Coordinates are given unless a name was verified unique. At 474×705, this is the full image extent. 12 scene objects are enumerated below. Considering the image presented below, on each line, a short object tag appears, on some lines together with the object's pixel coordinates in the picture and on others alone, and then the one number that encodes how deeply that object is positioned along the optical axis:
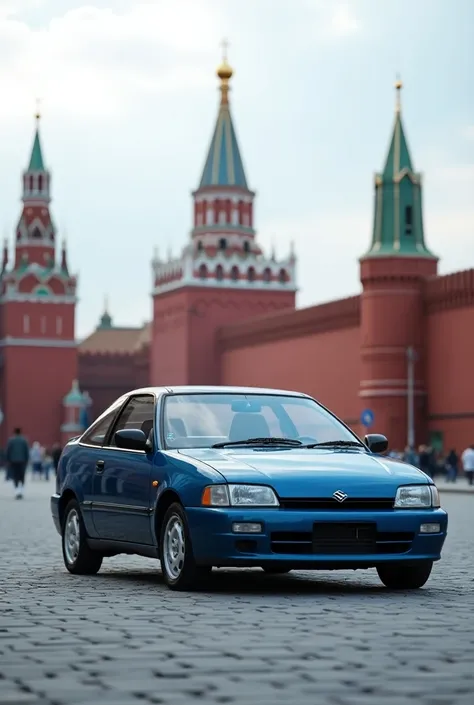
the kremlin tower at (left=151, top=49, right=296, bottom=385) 85.06
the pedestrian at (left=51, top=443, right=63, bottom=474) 50.62
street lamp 60.38
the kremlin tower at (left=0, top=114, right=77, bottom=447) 98.19
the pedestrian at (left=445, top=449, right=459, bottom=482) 52.00
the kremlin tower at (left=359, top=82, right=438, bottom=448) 62.91
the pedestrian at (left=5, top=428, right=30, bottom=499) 30.38
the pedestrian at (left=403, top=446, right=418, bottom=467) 53.51
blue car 9.70
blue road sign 51.72
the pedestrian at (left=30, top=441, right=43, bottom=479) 59.97
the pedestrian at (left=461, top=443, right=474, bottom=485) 45.44
